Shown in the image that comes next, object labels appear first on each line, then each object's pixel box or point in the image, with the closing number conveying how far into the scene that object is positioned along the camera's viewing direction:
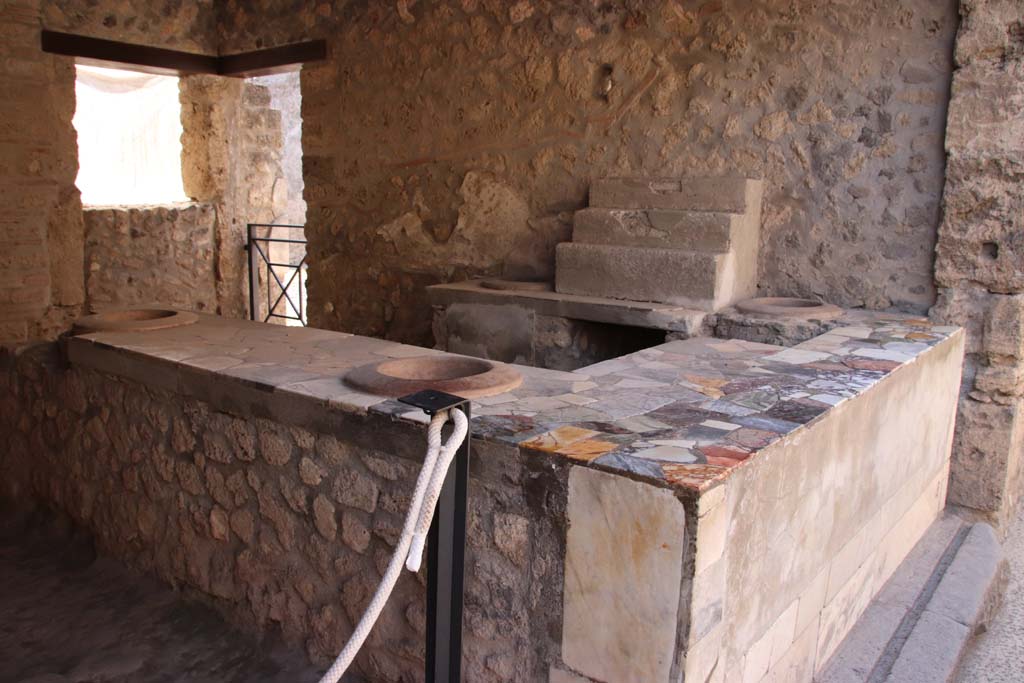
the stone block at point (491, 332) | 4.14
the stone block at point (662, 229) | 3.80
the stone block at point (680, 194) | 3.90
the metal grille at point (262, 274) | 7.00
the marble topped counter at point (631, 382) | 1.87
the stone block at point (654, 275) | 3.75
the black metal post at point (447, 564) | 1.57
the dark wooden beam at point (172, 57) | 5.27
